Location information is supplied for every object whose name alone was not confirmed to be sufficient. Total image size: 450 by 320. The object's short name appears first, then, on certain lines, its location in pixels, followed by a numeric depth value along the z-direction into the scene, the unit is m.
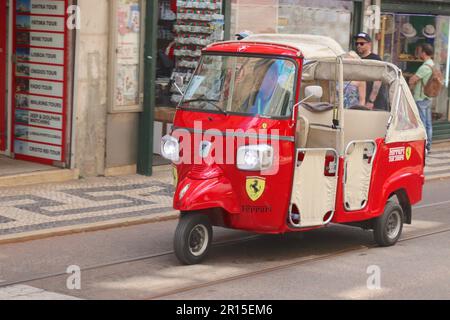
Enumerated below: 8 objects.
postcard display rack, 15.16
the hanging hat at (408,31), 19.70
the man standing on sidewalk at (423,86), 18.06
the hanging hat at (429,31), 20.36
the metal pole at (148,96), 14.12
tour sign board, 13.53
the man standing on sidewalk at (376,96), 10.92
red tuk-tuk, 9.02
